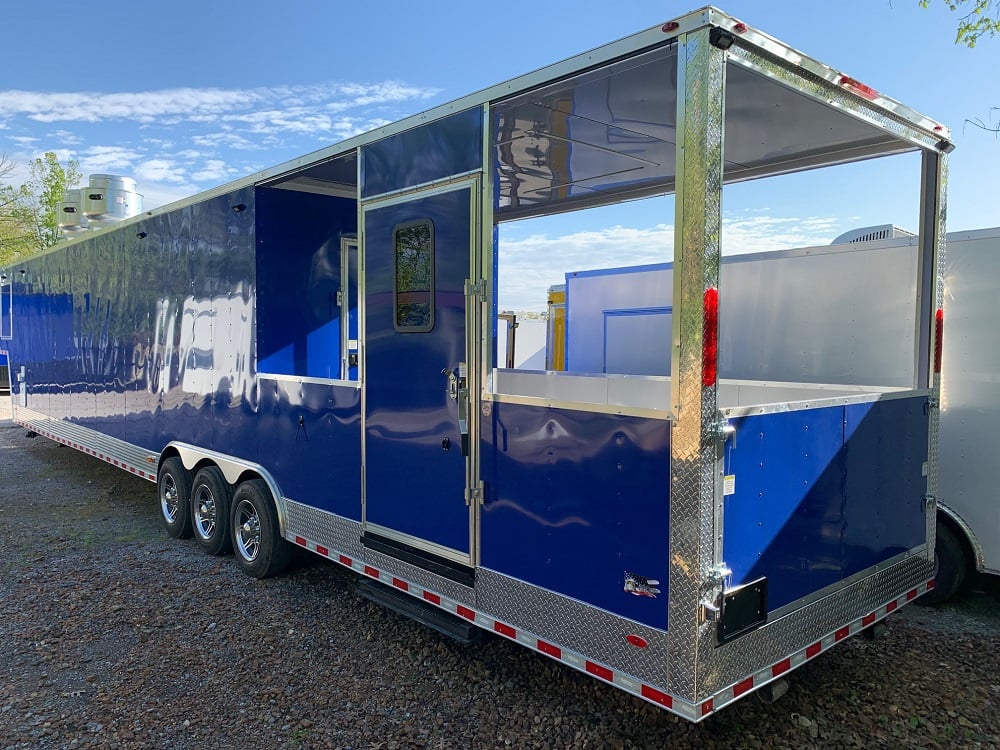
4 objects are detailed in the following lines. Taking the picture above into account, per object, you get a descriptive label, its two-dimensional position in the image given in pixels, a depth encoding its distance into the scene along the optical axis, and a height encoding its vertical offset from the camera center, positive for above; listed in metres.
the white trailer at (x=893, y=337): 4.47 +0.10
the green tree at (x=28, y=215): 22.69 +4.07
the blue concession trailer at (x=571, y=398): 2.72 -0.25
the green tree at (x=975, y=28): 6.75 +2.95
